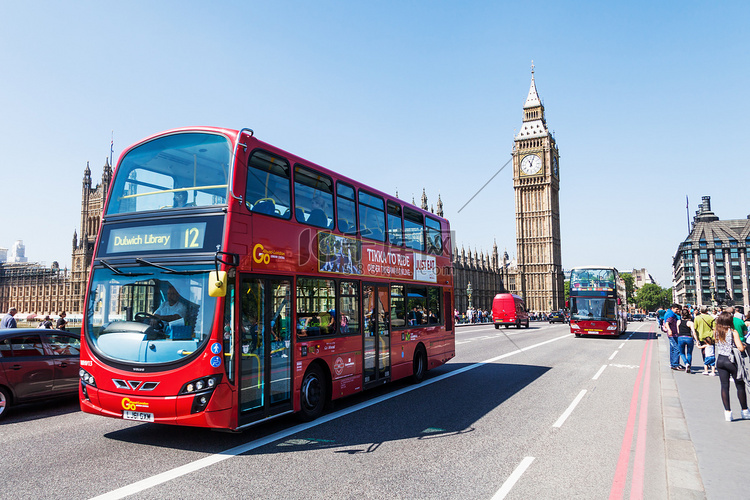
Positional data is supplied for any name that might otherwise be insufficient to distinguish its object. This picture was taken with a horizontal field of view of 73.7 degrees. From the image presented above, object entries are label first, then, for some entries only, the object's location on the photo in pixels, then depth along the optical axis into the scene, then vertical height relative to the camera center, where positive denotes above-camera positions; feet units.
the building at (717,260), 367.86 +20.78
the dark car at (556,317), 208.03 -11.44
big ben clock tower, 336.49 +53.45
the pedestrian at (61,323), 59.02 -3.11
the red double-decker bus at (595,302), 95.86 -2.46
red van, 146.61 -6.05
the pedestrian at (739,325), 42.05 -3.20
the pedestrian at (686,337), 46.01 -4.53
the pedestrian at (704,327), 42.86 -3.37
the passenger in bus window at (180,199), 23.67 +4.52
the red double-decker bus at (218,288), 20.98 +0.29
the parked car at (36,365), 28.50 -4.06
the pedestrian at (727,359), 26.53 -3.88
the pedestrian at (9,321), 46.39 -2.18
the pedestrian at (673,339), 47.47 -4.91
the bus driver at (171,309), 21.36 -0.59
